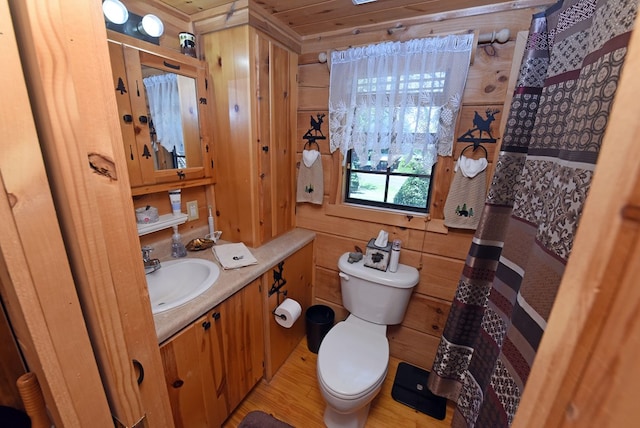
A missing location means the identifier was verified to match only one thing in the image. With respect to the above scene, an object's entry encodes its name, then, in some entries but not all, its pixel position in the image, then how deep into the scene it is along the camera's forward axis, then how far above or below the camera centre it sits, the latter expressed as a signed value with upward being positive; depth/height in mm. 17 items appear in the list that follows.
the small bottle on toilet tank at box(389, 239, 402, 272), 1466 -616
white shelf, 1225 -432
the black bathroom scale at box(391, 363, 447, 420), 1454 -1451
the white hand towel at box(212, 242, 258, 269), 1319 -623
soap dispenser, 1396 -586
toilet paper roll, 1486 -985
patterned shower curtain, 540 -113
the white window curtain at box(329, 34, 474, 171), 1243 +275
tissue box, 1472 -626
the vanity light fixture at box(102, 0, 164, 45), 1000 +482
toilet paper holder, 1451 -813
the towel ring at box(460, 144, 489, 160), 1279 +23
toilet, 1148 -1039
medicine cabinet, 1100 +120
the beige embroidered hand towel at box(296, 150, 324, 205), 1686 -228
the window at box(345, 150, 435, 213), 1520 -222
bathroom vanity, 962 -880
